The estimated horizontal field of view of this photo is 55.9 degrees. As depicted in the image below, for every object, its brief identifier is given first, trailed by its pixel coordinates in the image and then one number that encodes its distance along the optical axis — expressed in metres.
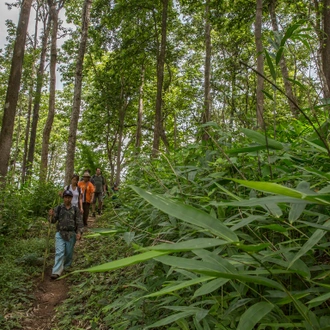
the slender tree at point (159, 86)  11.14
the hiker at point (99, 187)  11.45
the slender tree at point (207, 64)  11.61
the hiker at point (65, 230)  6.06
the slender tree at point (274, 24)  10.64
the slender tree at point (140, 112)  18.10
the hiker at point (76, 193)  8.05
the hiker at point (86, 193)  9.48
